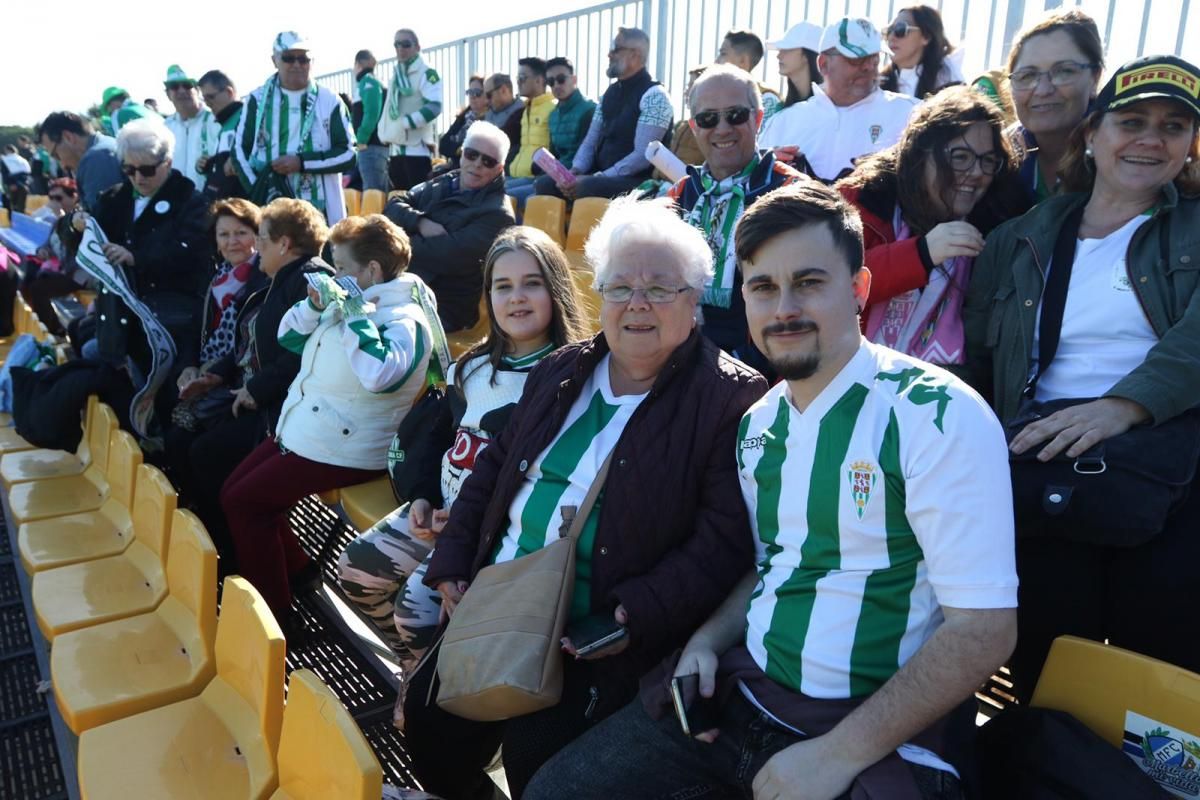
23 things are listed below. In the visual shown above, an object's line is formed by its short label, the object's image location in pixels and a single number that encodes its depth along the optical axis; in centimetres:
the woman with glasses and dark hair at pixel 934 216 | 205
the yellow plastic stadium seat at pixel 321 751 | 135
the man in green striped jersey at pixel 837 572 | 126
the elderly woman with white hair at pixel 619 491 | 175
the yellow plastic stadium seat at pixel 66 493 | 335
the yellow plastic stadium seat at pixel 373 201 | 713
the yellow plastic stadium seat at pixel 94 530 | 295
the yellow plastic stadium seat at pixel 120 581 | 255
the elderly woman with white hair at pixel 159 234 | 420
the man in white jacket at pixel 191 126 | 720
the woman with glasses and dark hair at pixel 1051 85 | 217
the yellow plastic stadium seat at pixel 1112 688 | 125
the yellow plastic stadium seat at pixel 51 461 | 374
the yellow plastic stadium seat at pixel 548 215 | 534
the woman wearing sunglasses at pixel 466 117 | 821
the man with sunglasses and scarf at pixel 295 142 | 548
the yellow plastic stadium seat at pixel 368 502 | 298
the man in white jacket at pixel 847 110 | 334
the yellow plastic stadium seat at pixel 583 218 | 502
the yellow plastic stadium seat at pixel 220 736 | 179
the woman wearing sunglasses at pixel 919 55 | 396
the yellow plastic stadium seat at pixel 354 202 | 810
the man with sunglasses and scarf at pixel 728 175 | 263
